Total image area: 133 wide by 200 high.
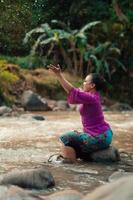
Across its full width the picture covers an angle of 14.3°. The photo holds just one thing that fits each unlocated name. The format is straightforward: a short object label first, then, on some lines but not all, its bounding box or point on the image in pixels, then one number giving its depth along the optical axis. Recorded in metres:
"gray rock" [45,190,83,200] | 3.04
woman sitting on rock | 5.38
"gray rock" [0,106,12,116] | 12.20
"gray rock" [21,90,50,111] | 14.42
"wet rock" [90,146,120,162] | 5.38
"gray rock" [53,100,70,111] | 14.85
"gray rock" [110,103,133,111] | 15.97
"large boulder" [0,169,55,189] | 3.90
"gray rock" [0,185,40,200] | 2.70
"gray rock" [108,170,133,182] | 4.22
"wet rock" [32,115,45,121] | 10.82
